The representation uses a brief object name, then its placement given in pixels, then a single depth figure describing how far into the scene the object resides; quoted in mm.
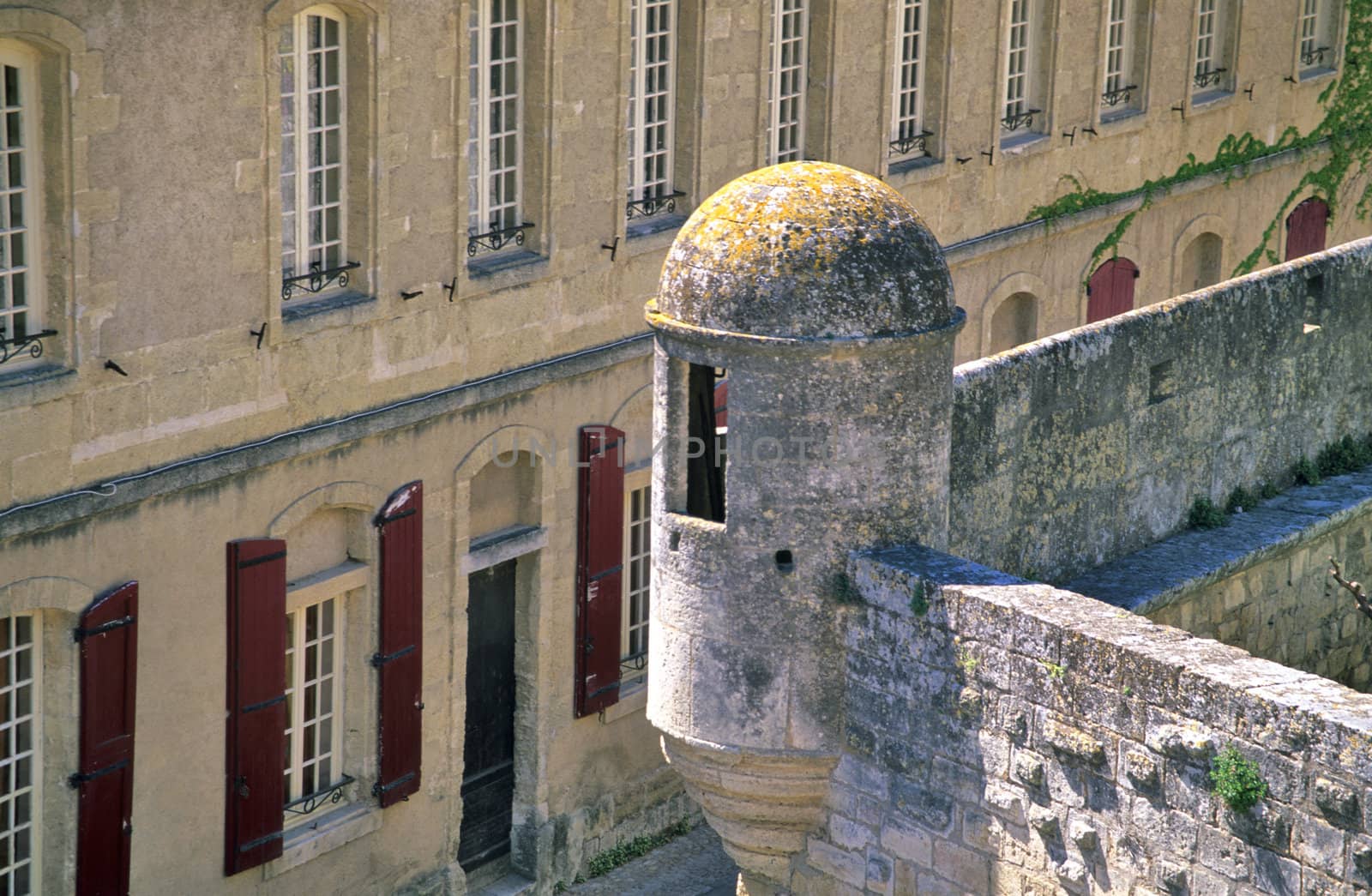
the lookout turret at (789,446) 9117
